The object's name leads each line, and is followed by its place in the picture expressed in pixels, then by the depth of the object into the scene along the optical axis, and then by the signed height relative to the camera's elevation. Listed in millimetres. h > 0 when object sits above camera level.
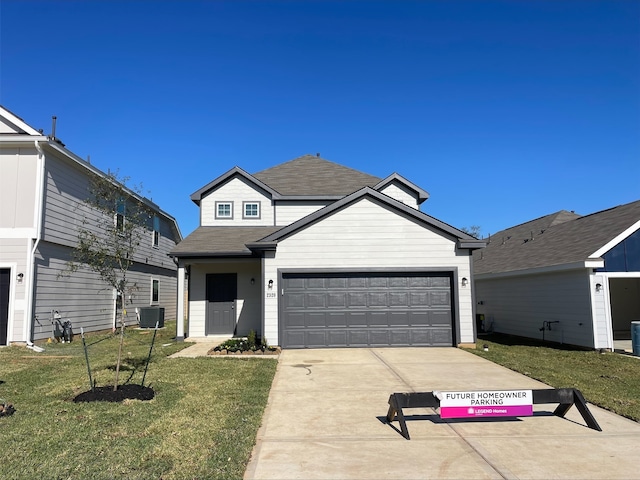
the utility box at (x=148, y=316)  13977 -993
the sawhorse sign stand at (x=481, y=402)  5258 -1482
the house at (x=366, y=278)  12656 +265
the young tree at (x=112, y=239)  7430 +931
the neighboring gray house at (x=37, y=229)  12953 +2050
